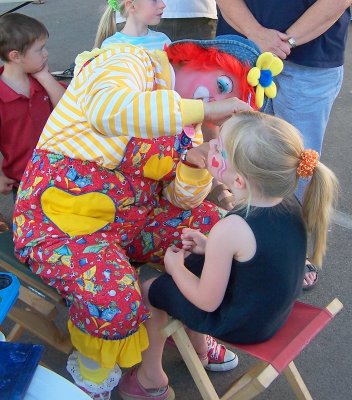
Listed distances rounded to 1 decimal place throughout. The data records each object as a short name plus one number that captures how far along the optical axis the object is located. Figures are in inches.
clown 75.6
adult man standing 98.2
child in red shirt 108.7
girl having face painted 67.6
